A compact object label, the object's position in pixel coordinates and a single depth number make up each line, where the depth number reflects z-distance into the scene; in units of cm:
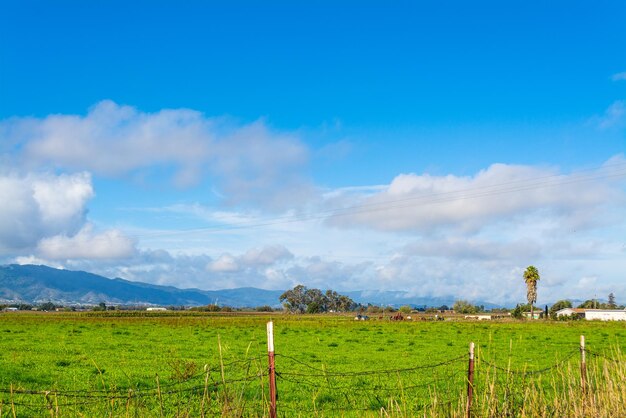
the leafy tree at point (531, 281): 10319
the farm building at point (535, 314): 11470
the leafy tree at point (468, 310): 19491
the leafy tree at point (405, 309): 17210
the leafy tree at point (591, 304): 17358
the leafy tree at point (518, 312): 11850
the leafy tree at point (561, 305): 16038
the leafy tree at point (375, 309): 18468
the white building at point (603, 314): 11688
